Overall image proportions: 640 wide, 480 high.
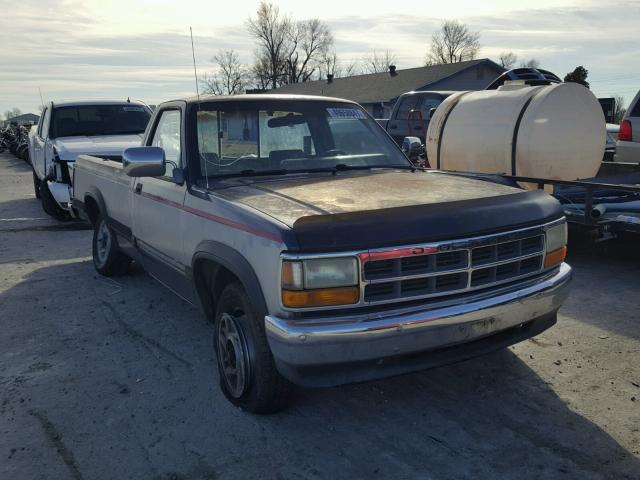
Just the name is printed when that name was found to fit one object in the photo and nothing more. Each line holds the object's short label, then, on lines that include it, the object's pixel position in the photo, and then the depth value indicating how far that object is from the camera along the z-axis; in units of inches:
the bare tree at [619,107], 1572.7
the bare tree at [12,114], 3967.0
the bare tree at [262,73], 2837.1
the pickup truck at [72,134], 358.3
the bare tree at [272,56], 2847.0
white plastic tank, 247.9
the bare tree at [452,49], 3063.7
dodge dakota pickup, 109.2
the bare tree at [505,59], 2986.5
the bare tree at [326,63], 3095.5
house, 1534.2
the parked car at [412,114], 503.8
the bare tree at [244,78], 2564.0
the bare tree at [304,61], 2947.8
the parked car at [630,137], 331.9
